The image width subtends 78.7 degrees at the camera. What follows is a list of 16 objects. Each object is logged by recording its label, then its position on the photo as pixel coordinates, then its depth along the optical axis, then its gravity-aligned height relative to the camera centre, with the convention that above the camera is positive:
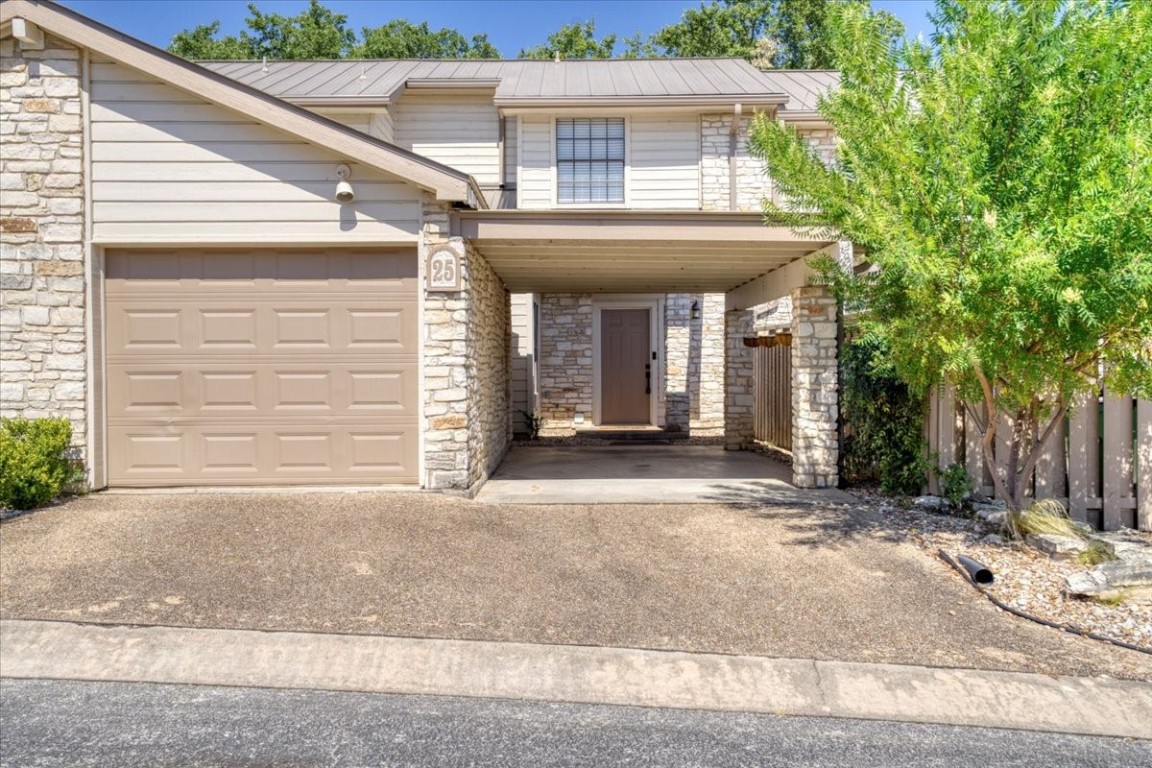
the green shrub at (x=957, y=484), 6.10 -0.89
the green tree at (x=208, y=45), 25.72 +12.68
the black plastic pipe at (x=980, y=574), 4.56 -1.25
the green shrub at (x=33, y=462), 5.70 -0.64
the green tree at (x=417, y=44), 27.12 +13.46
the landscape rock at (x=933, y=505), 6.25 -1.10
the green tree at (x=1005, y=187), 4.11 +1.24
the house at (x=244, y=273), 6.38 +1.04
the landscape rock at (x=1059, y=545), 4.86 -1.15
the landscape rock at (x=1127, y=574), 4.39 -1.21
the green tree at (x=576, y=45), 25.36 +12.35
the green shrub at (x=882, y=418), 6.66 -0.36
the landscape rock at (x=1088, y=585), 4.33 -1.26
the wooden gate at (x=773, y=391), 9.82 -0.14
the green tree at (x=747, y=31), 25.06 +12.75
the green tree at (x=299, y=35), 26.69 +13.72
